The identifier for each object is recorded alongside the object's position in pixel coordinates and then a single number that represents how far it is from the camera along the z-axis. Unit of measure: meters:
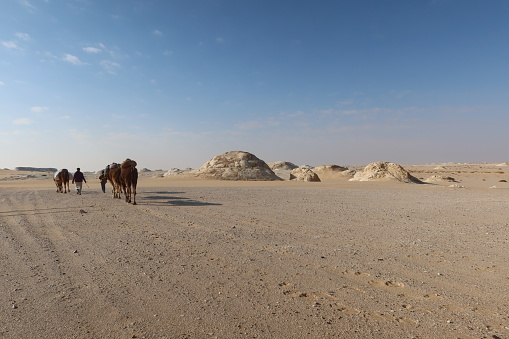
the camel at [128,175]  15.42
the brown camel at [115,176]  16.78
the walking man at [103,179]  20.12
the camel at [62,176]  20.89
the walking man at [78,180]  19.53
